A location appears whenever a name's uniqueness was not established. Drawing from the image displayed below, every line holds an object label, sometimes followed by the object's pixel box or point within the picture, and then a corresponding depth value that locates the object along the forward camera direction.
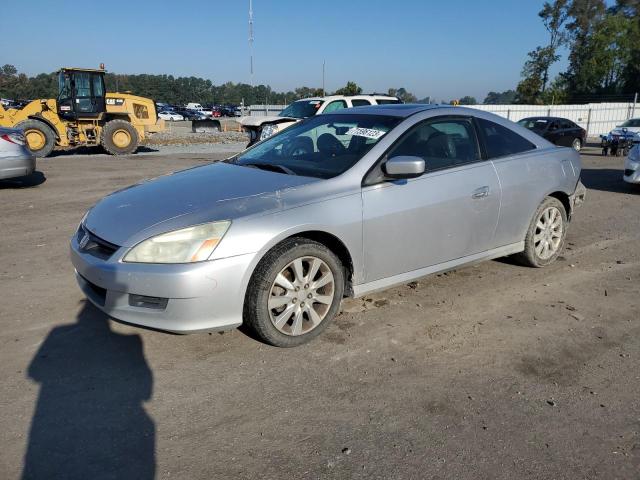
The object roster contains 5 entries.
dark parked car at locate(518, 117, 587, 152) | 19.81
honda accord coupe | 3.06
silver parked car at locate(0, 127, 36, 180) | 8.89
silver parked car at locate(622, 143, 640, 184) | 9.49
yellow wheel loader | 15.59
